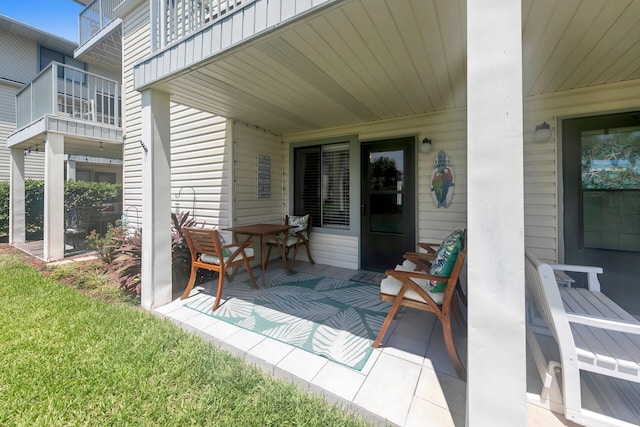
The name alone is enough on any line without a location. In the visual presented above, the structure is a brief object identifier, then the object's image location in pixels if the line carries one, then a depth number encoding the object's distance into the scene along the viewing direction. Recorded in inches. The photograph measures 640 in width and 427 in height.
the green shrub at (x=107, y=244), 178.2
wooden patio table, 148.0
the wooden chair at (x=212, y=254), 121.0
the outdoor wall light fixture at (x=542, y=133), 122.6
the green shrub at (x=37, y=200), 297.6
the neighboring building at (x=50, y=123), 210.8
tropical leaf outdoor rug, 92.7
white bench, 55.9
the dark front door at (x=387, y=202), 162.2
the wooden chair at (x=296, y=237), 175.2
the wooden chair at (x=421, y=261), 113.7
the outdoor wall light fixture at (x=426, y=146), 152.1
